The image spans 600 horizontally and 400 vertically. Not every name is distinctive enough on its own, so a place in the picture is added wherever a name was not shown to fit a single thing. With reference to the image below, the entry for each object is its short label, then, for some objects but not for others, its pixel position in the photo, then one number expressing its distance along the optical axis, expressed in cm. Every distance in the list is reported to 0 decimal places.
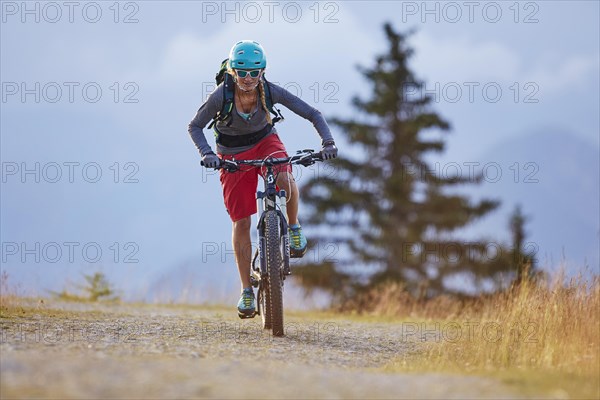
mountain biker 1403
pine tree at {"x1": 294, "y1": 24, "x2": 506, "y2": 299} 4581
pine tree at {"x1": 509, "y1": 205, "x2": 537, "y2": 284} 6112
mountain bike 1388
